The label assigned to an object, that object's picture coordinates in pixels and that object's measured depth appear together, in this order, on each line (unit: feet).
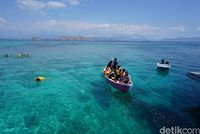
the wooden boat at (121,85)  41.80
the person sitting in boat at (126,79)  44.00
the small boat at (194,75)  35.57
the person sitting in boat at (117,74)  47.89
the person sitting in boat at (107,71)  54.69
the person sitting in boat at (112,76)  48.98
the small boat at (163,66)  72.55
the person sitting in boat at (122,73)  46.76
